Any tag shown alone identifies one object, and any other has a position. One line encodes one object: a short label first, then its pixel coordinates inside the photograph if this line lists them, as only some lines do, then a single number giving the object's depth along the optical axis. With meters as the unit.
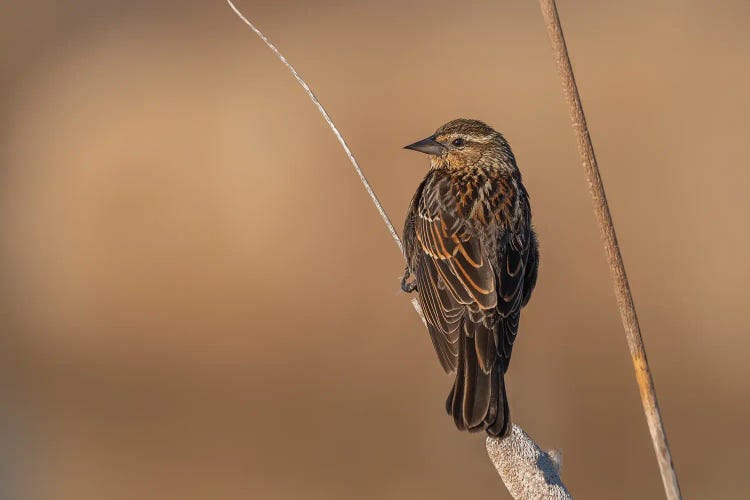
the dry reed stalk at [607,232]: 5.14
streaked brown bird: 7.31
